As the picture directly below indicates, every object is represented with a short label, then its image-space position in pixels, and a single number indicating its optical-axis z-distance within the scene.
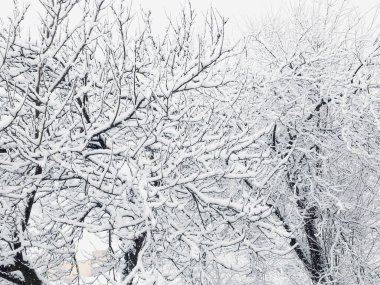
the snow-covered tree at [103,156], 3.68
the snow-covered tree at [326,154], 6.55
